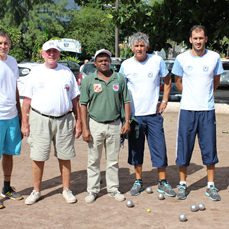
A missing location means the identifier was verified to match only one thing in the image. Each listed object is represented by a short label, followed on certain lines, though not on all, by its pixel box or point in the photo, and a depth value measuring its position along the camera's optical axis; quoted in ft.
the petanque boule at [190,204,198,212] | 13.29
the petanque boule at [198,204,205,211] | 13.39
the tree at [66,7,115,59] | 132.36
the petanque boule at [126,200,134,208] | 13.87
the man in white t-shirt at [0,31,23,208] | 13.53
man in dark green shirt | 13.99
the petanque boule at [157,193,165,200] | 14.67
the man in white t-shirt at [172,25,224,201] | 14.49
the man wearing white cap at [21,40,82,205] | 13.62
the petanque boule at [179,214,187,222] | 12.41
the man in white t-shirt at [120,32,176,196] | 14.82
